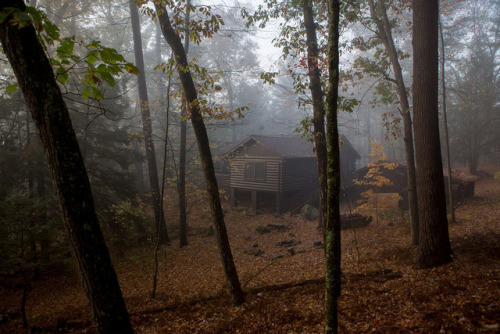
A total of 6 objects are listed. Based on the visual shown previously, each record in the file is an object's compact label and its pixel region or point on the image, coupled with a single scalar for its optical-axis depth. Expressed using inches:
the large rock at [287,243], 560.2
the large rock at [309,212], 784.3
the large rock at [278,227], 688.3
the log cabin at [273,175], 893.2
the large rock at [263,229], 682.2
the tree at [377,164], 554.6
